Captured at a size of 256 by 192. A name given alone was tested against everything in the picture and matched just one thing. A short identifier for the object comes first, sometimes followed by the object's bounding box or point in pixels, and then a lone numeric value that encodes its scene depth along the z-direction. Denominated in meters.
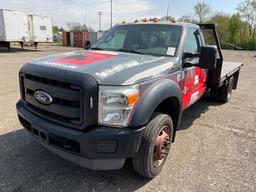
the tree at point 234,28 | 54.00
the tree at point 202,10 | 59.06
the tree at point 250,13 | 55.09
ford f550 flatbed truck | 2.20
